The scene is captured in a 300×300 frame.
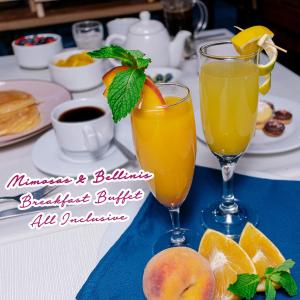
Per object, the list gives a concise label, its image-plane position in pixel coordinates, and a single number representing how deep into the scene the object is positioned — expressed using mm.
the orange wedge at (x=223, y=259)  528
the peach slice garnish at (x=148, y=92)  556
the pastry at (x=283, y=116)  868
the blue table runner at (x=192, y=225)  566
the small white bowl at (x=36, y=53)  1327
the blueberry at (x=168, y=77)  1102
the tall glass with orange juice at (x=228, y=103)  588
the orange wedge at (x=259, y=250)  558
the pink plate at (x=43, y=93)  961
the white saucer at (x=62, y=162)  777
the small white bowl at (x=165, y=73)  1108
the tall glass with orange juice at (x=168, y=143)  553
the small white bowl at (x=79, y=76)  1149
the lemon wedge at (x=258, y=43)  574
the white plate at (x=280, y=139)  778
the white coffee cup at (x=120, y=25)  1391
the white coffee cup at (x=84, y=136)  778
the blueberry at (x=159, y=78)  1097
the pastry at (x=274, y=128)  831
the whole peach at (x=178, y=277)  490
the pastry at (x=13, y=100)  953
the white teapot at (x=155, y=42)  1155
